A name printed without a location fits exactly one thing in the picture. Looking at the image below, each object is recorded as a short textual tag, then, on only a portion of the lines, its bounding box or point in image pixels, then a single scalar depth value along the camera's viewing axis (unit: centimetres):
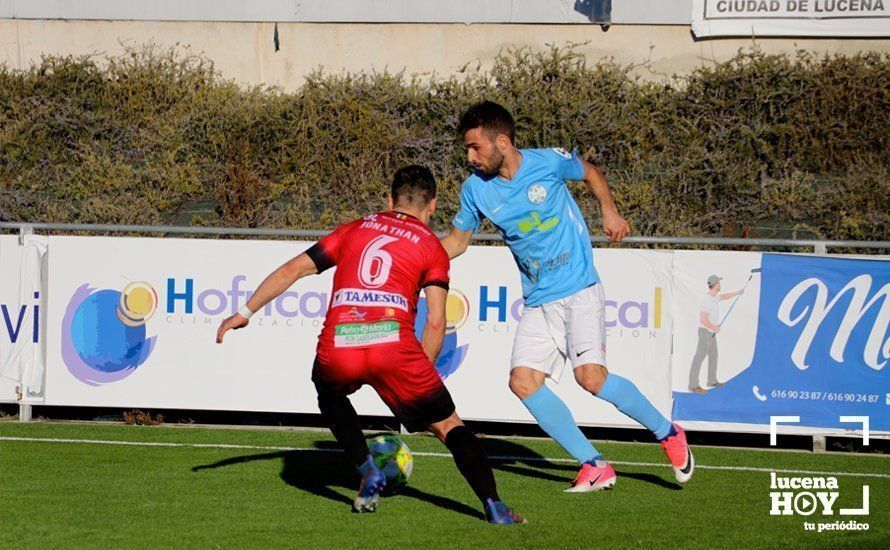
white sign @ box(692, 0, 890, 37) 3534
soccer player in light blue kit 1508
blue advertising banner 2072
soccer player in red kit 1274
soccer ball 1439
